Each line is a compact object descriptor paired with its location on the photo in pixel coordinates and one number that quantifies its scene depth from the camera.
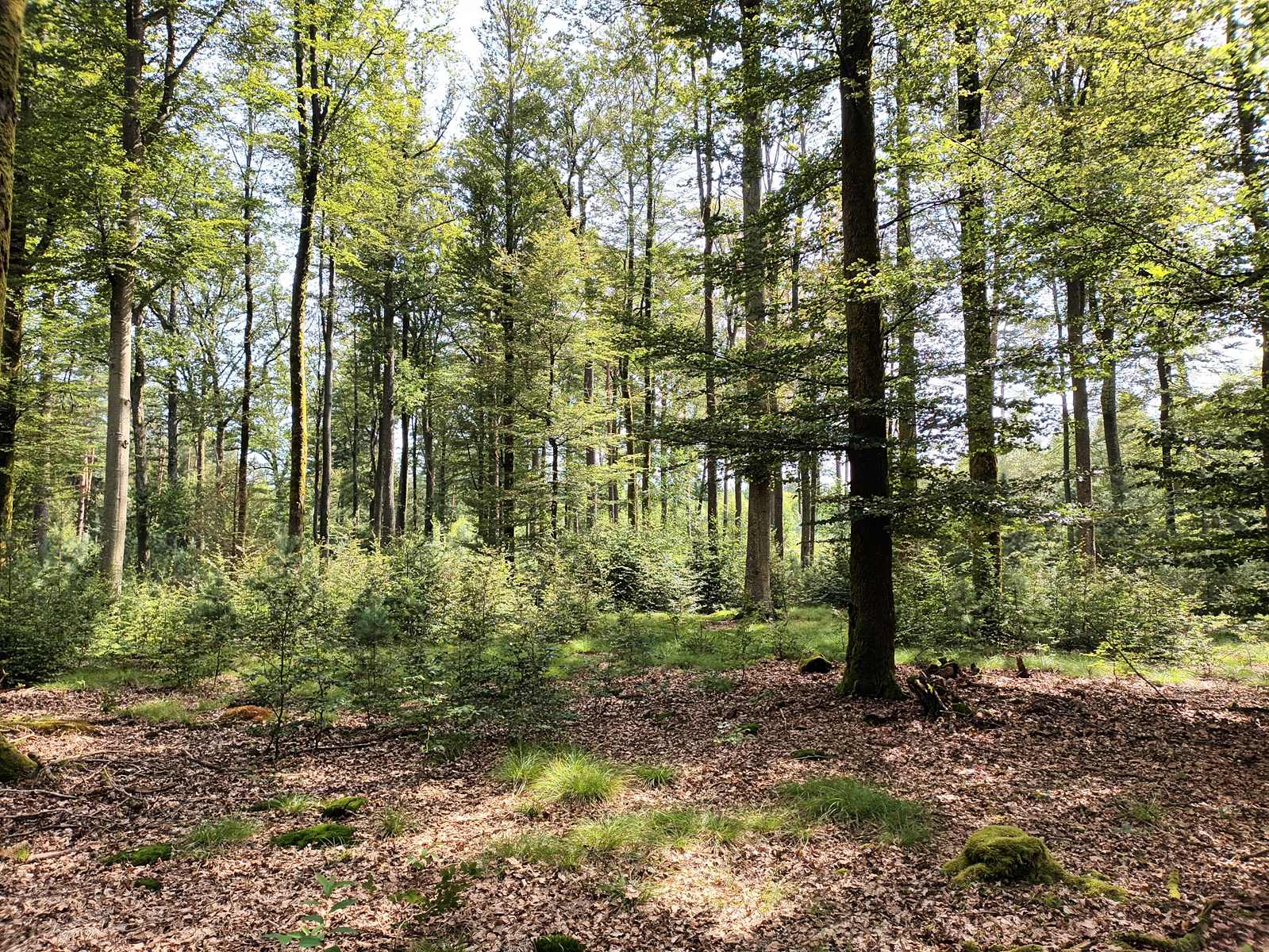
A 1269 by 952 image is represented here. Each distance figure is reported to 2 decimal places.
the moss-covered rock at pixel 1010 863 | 3.36
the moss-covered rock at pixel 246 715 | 7.03
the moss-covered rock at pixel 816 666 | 8.65
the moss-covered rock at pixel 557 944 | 3.05
